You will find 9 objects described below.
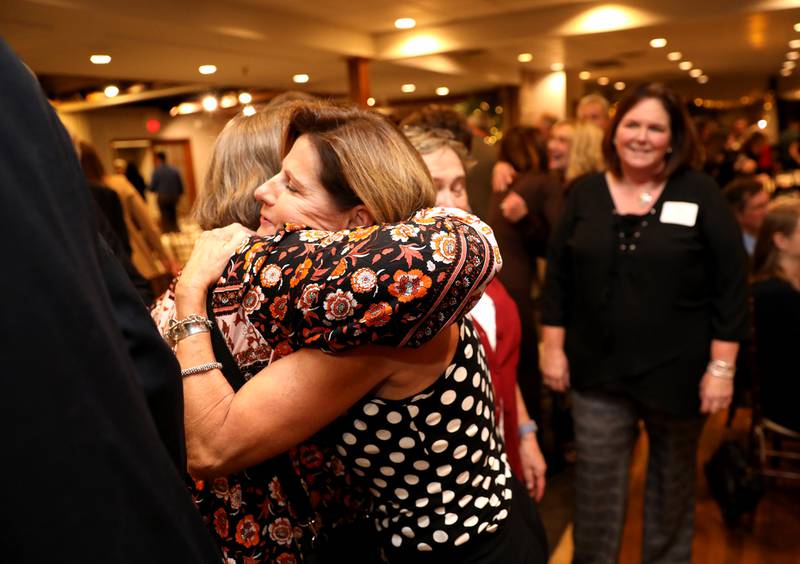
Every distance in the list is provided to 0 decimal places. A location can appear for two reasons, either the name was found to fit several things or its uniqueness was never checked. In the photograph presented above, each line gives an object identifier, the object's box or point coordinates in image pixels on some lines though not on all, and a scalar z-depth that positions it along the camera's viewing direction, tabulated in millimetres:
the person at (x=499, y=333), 1589
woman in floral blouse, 811
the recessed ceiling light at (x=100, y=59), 7891
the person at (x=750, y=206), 4133
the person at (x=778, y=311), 2729
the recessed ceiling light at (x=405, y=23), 8352
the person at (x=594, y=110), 4727
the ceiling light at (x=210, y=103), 13070
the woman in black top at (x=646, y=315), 2113
